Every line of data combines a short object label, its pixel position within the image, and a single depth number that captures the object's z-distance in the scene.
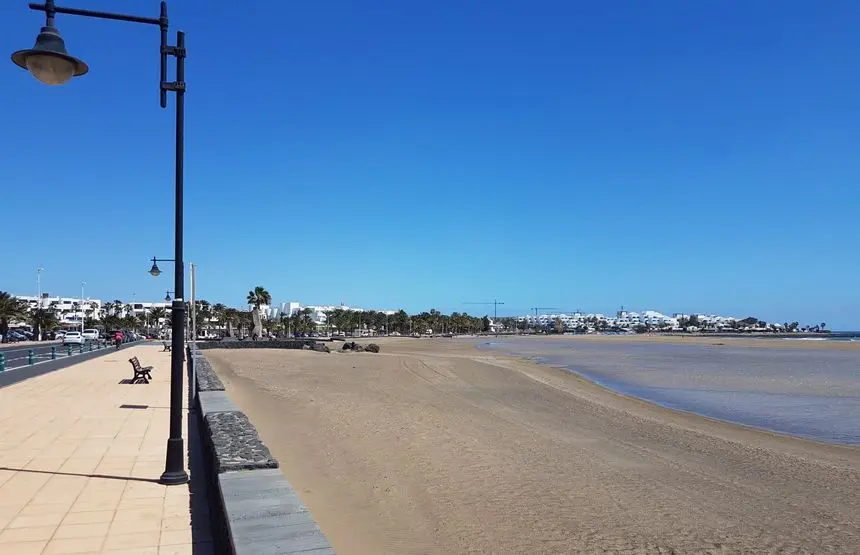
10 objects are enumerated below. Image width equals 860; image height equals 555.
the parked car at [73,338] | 49.94
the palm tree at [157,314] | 124.19
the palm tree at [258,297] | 71.56
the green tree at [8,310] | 66.24
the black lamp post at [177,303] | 6.77
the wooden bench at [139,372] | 18.51
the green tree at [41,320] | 78.69
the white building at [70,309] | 133.38
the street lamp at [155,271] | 22.39
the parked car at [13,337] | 65.00
